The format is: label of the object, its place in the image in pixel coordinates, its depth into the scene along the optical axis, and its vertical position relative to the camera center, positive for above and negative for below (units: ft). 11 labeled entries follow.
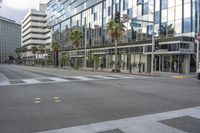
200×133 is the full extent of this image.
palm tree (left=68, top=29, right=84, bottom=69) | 236.22 +17.34
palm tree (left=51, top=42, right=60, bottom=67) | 317.18 +12.14
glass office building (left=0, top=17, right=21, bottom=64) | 625.53 +57.02
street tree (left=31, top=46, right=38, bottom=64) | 440.86 +13.75
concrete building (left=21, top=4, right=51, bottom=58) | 495.00 +52.52
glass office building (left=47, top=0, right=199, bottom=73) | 134.21 +14.16
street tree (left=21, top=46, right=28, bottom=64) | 533.14 +15.27
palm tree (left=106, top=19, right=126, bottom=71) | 162.09 +16.10
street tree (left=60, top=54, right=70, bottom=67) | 276.33 +0.22
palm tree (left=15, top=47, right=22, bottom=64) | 572.01 +6.66
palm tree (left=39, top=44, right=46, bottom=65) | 406.25 +14.08
